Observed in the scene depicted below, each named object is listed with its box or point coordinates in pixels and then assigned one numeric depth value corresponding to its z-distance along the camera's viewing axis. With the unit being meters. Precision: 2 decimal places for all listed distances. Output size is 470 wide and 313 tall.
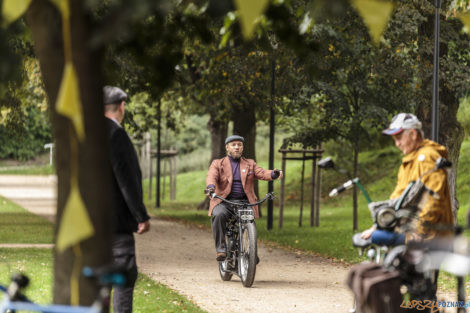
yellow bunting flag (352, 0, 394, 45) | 5.89
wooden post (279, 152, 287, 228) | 42.06
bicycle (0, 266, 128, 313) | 6.78
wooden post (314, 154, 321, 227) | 42.78
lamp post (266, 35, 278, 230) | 40.22
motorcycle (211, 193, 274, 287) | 21.59
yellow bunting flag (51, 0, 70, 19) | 6.28
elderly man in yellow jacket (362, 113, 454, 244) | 12.27
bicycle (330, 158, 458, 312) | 10.54
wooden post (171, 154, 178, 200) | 70.99
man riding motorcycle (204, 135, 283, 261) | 22.55
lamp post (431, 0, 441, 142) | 26.05
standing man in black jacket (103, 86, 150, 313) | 12.27
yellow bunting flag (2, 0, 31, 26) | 5.90
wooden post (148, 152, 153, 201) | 68.09
